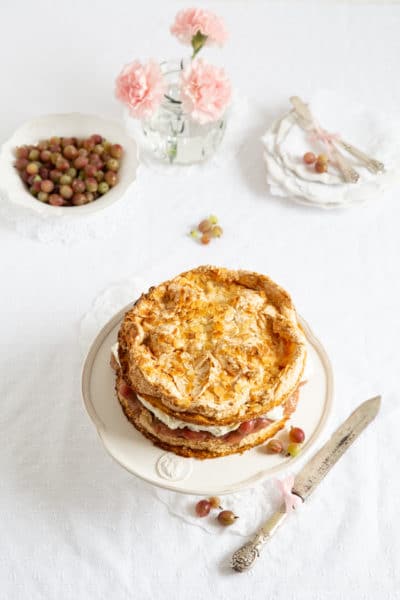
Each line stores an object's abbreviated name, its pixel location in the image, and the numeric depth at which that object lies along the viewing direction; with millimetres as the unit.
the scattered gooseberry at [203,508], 1887
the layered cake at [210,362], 1727
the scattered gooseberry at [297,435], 1851
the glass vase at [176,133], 2436
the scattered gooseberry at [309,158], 2461
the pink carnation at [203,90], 2269
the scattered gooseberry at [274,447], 1840
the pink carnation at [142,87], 2303
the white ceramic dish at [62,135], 2314
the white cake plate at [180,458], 1791
